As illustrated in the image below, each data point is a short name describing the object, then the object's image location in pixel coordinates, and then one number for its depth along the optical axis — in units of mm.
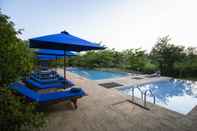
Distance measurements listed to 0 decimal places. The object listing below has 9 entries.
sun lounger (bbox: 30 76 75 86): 6440
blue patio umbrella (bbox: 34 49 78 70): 7905
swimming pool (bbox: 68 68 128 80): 15453
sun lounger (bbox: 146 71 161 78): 12492
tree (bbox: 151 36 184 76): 13484
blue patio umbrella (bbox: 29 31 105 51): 3439
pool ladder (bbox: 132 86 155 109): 4491
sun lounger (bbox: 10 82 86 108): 3762
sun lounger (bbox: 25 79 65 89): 6020
